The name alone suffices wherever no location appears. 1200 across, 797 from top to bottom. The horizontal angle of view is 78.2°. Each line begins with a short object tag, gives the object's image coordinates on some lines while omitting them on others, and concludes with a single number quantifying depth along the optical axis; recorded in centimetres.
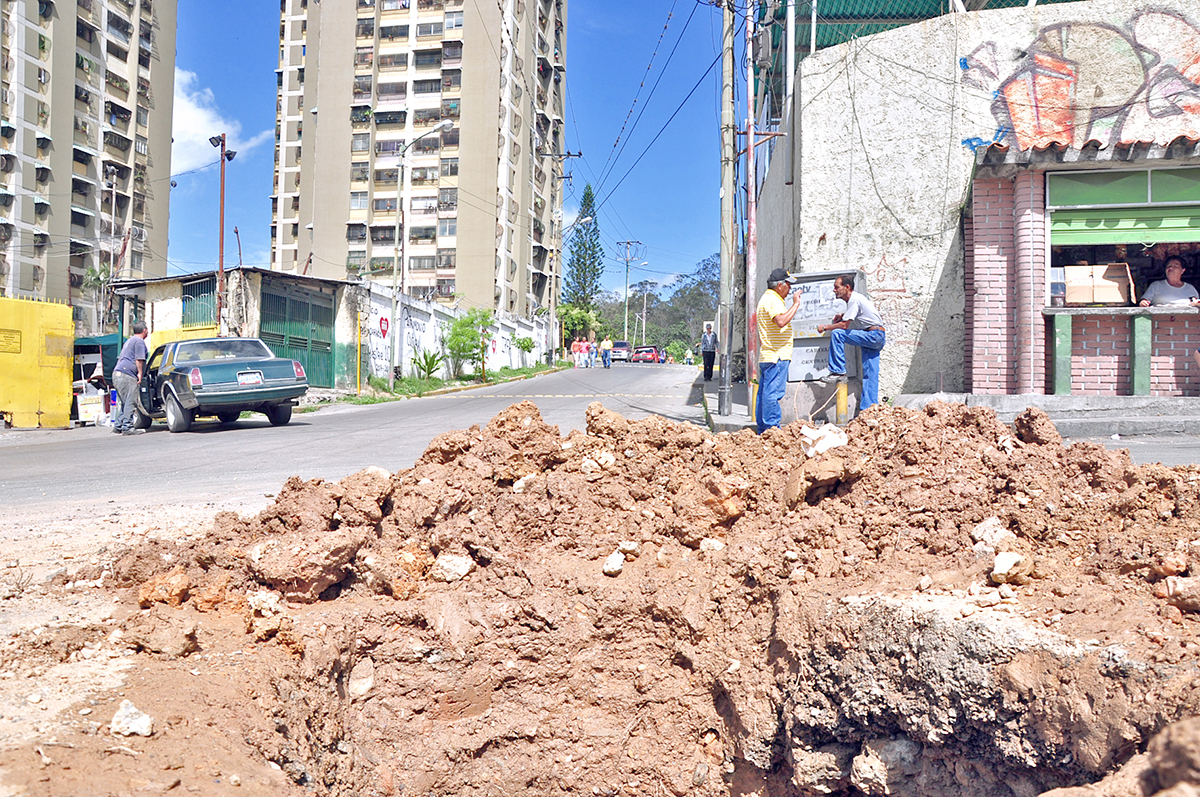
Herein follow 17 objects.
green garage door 2175
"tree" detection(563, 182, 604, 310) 6369
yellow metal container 1365
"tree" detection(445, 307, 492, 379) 2834
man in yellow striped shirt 782
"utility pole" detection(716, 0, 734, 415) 1198
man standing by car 1242
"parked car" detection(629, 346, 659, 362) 5759
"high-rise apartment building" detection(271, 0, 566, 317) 5028
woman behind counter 958
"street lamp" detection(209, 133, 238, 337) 2232
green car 1211
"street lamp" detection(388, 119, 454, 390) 2352
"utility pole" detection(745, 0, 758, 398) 1199
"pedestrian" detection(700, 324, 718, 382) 2105
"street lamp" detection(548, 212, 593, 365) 5761
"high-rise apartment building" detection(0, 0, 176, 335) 4356
